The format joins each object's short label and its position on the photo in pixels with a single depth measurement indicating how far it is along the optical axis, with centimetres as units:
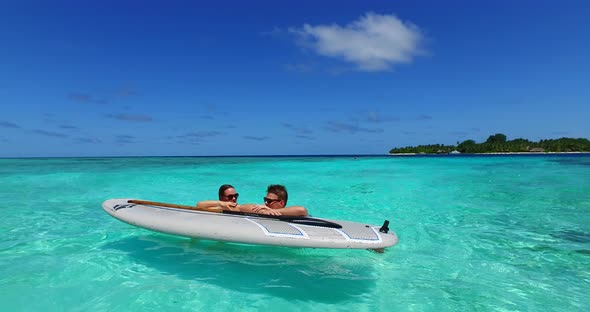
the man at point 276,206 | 517
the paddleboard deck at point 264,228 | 434
